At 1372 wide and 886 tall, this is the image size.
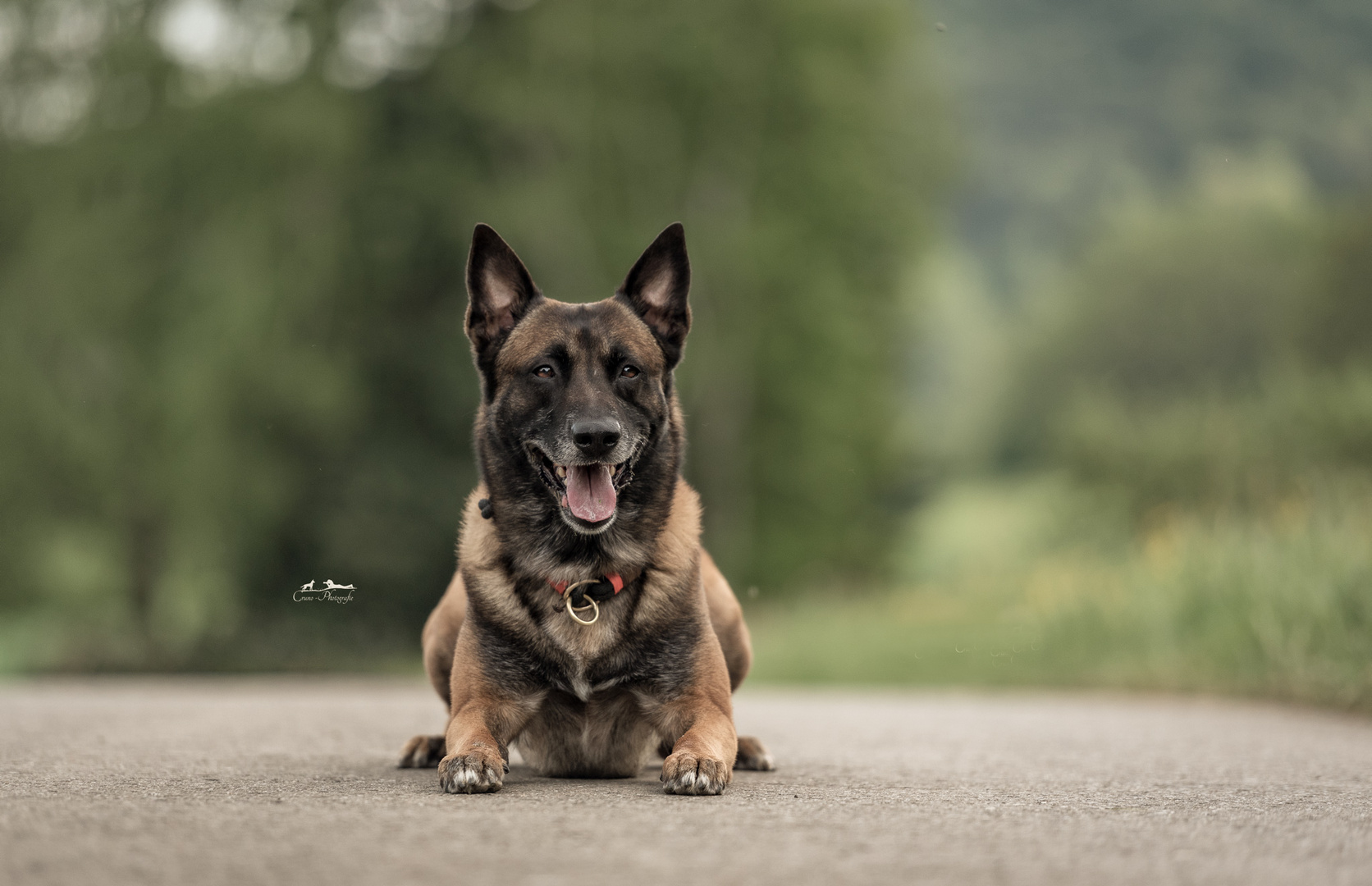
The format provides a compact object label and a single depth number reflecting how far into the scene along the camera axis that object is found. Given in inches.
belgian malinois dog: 194.1
